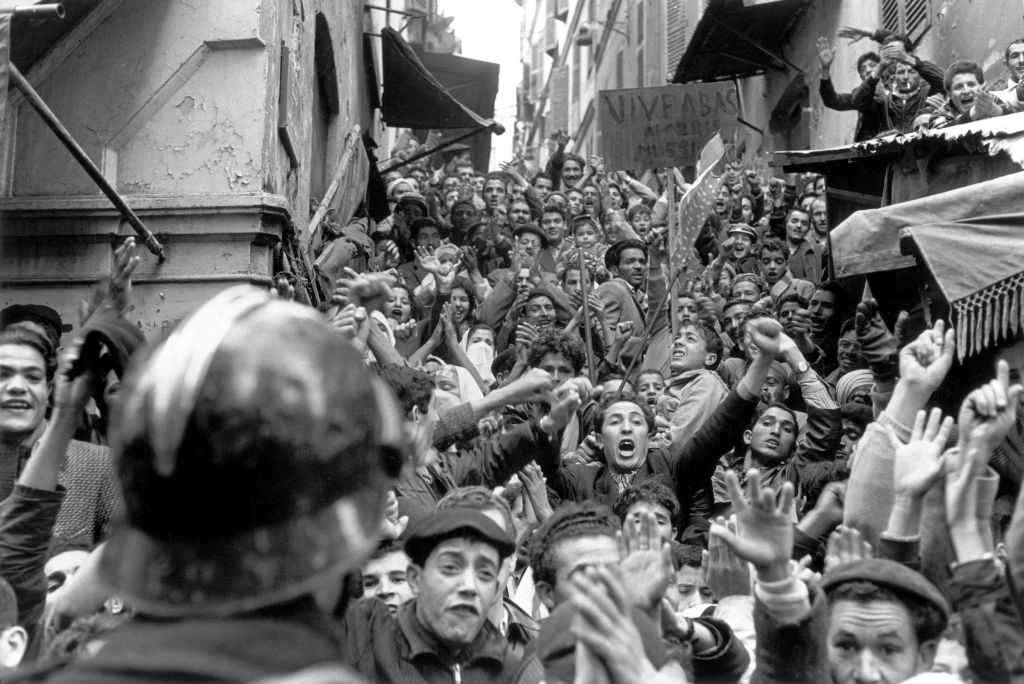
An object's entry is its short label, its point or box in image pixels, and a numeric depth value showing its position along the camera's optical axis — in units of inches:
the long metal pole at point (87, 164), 298.0
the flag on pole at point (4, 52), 267.4
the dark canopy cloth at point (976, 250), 268.8
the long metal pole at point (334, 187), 491.8
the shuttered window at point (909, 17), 579.8
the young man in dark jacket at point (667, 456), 234.5
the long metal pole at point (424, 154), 753.4
